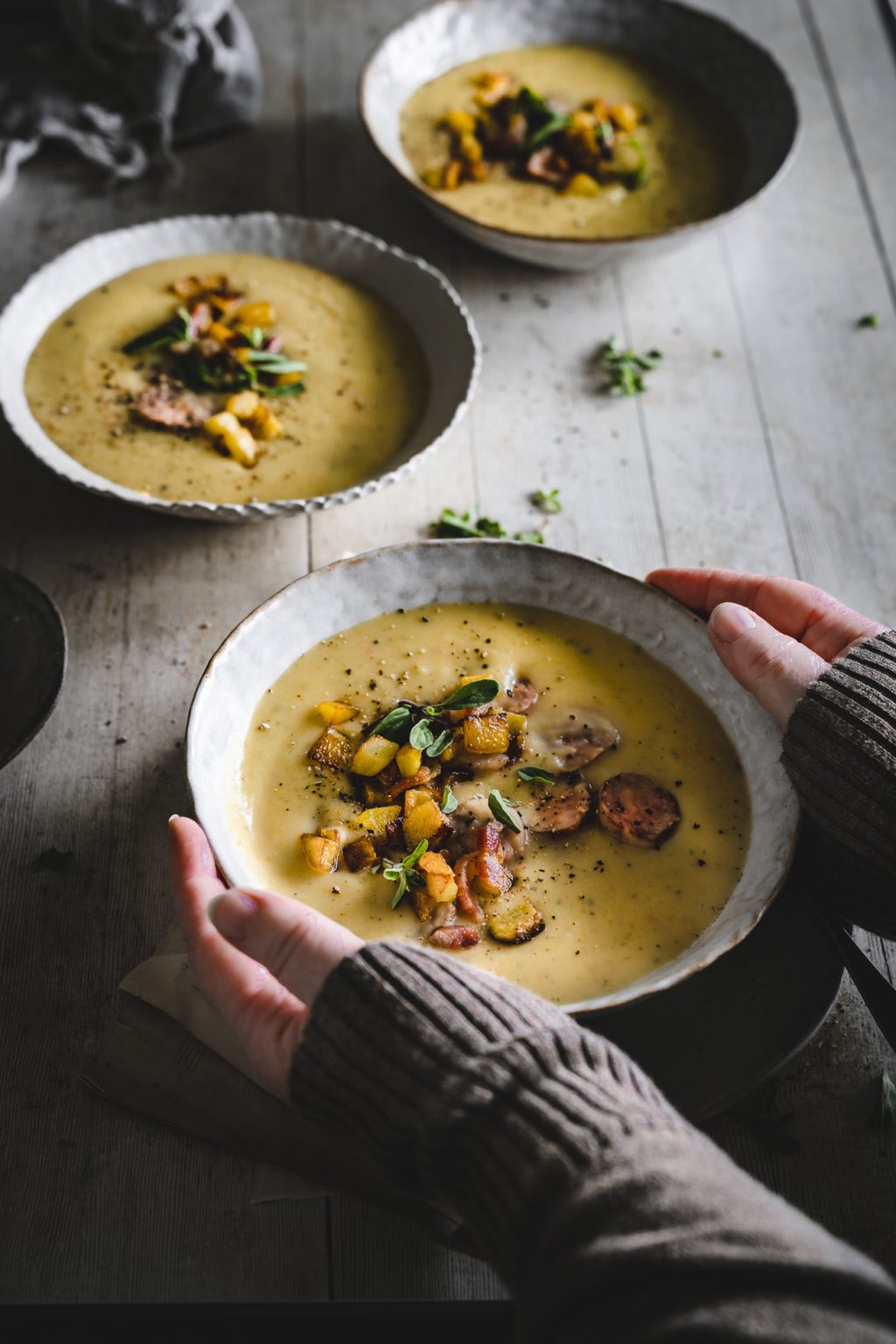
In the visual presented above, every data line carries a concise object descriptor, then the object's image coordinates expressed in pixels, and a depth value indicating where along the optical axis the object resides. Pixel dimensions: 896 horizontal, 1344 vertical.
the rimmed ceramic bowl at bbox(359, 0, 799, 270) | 0.91
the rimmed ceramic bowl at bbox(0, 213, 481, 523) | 0.73
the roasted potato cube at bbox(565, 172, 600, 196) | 0.90
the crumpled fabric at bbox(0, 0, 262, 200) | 0.93
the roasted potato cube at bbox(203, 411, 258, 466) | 0.76
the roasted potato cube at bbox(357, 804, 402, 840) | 0.62
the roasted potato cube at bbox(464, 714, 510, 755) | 0.64
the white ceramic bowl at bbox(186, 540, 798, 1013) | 0.60
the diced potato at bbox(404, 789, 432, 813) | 0.62
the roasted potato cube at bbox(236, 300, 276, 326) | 0.81
